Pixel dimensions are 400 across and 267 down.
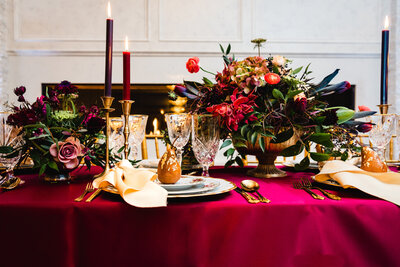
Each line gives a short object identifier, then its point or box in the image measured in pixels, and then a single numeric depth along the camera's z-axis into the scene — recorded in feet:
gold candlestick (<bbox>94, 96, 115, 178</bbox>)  2.55
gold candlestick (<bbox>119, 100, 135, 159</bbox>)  2.62
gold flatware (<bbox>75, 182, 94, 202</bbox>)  2.18
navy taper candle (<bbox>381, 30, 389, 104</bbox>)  3.23
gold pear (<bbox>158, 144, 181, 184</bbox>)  2.34
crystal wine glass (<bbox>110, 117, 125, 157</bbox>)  3.82
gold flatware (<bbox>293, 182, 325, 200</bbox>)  2.24
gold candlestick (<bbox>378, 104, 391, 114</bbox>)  3.36
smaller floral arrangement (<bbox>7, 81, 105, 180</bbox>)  2.64
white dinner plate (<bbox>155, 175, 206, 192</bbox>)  2.22
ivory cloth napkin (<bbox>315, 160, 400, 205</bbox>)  2.22
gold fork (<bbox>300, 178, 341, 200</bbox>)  2.24
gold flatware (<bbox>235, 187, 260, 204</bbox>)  2.16
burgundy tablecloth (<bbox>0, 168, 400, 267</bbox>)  2.01
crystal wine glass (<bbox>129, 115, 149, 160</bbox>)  3.68
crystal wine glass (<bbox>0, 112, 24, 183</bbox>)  2.67
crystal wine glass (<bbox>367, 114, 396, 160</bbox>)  3.56
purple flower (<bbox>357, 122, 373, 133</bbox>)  3.21
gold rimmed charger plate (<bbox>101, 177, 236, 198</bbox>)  2.11
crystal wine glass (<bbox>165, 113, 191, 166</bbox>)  3.09
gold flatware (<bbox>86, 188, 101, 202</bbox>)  2.15
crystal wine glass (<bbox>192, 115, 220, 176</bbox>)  2.87
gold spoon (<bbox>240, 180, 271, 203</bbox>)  2.43
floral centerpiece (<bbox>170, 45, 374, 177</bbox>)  2.86
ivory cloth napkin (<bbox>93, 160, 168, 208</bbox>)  1.95
